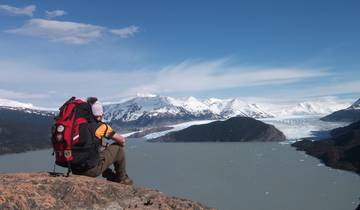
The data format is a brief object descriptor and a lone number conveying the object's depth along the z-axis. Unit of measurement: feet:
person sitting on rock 19.74
